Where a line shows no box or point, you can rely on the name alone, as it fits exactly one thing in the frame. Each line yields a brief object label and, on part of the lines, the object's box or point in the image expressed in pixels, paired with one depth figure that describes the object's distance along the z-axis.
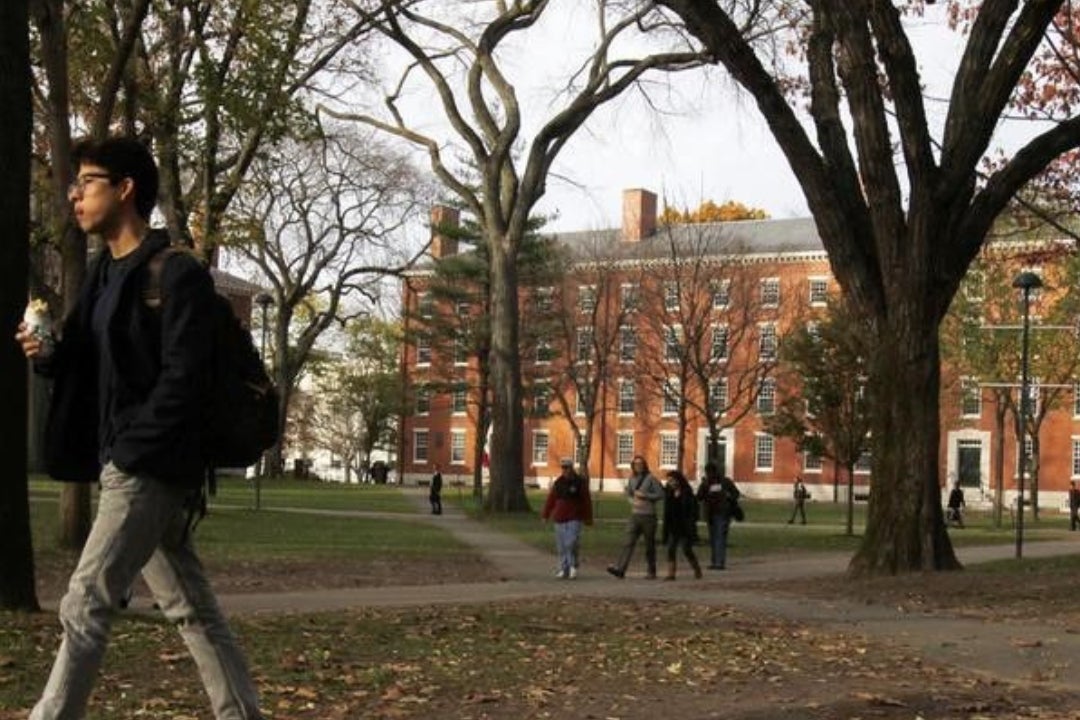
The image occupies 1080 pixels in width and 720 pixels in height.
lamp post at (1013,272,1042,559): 26.08
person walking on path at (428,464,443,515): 40.03
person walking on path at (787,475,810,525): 41.44
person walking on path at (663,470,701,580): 20.61
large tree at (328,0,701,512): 35.78
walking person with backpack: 4.52
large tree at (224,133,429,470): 54.91
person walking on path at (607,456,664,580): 20.12
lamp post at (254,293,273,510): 33.88
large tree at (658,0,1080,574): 17.09
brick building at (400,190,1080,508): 56.84
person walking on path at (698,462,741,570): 22.72
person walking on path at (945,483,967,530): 42.57
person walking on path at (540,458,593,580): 19.48
